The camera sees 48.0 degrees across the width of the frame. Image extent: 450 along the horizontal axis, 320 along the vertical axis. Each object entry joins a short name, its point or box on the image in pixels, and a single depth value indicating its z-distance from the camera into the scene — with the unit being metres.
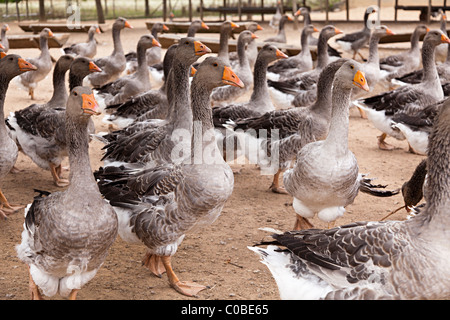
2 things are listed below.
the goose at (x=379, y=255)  3.16
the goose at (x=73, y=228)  3.67
